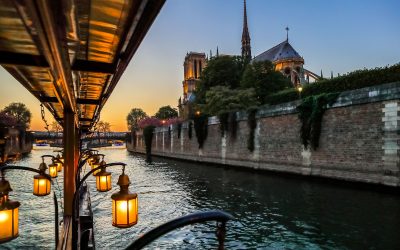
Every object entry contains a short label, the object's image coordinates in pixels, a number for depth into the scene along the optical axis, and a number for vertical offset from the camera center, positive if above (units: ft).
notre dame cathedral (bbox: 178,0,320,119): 199.82 +51.78
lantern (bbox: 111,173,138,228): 13.12 -2.96
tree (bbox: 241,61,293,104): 130.52 +23.23
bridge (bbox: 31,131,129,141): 288.06 +0.53
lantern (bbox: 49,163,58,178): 37.47 -3.91
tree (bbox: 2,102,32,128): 337.07 +30.62
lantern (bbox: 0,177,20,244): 12.04 -3.08
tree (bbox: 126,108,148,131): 454.19 +31.33
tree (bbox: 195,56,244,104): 157.38 +32.24
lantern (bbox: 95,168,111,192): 25.02 -3.53
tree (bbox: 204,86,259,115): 114.73 +13.44
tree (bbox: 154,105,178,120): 327.14 +24.68
